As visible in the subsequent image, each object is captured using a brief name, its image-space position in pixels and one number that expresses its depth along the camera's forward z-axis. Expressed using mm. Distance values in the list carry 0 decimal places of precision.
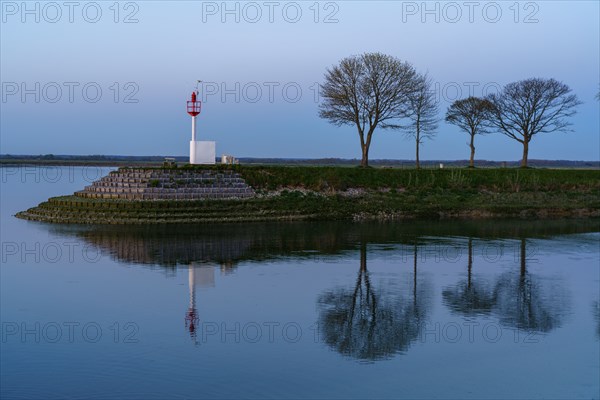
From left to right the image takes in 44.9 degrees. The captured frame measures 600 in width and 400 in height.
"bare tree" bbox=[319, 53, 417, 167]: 64062
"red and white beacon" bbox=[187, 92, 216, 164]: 49844
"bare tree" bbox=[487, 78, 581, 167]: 74875
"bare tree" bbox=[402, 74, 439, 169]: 68000
